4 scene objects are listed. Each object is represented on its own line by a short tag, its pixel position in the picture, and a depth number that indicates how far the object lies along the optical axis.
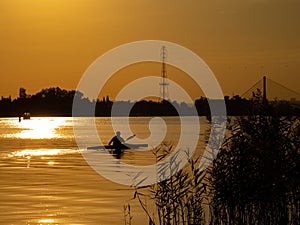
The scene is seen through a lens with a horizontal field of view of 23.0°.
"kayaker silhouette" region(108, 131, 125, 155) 57.99
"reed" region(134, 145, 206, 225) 17.48
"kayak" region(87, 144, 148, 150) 62.67
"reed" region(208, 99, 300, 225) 16.28
